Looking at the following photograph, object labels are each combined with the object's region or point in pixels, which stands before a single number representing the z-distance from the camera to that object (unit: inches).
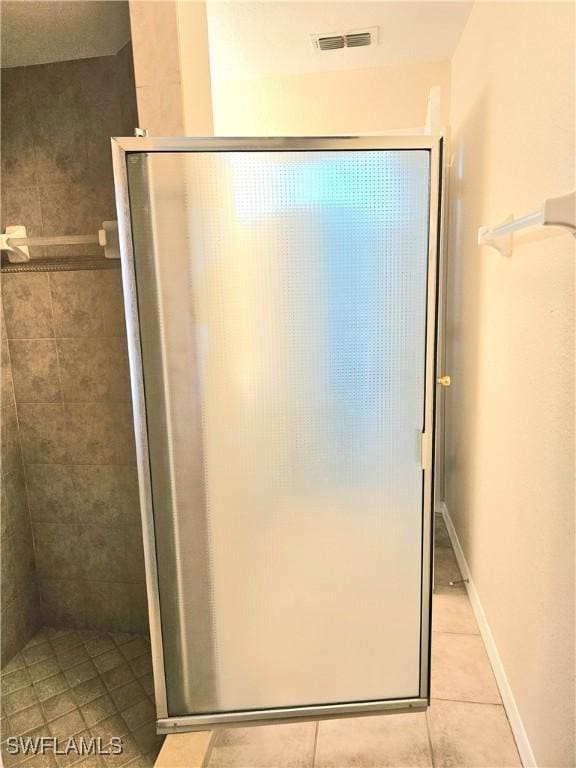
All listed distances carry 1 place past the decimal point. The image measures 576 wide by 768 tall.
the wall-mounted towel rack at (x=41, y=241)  68.1
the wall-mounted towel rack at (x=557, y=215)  37.6
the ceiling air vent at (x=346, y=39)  85.4
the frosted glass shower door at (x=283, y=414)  48.8
